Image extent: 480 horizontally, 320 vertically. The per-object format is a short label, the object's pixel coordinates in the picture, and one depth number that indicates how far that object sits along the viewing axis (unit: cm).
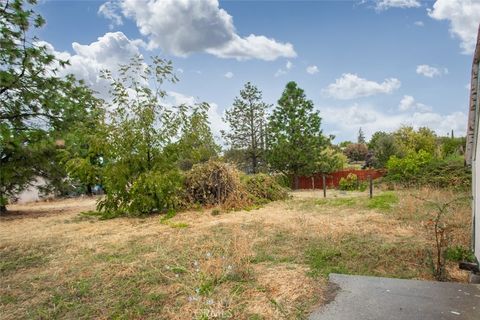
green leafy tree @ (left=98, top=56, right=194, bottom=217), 996
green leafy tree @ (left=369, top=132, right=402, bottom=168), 2603
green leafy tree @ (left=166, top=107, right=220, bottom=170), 1054
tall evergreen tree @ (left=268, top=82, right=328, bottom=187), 2267
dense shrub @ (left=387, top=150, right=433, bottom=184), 1714
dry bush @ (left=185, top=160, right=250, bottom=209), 1124
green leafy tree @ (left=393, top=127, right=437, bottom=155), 2889
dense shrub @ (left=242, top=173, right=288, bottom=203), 1242
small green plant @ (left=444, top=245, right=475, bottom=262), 471
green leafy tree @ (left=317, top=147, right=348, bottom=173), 2328
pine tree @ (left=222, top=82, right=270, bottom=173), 2655
